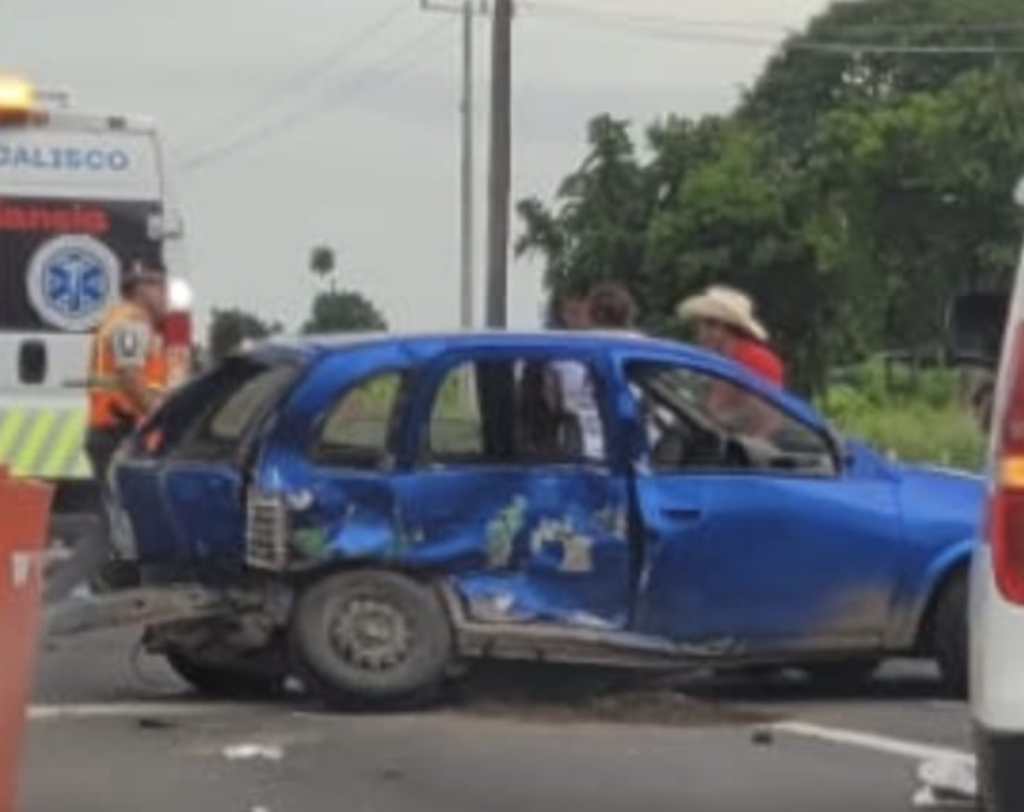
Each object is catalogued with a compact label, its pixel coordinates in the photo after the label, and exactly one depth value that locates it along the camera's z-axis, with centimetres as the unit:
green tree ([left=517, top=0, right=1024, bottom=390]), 5288
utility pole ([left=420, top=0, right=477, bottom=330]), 5206
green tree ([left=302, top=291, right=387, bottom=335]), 8319
